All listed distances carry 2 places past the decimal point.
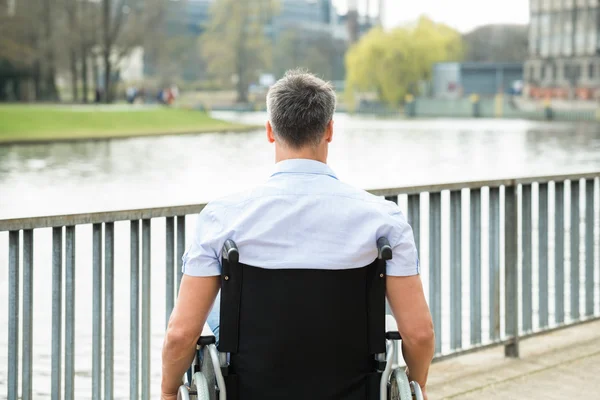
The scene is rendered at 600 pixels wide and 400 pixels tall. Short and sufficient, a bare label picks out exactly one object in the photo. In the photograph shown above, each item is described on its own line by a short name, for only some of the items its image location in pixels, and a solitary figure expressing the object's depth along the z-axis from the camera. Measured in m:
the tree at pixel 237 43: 104.81
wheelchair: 2.38
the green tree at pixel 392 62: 96.69
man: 2.39
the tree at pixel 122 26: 85.12
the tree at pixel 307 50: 122.19
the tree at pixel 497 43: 133.57
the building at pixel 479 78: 118.11
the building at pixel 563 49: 110.69
